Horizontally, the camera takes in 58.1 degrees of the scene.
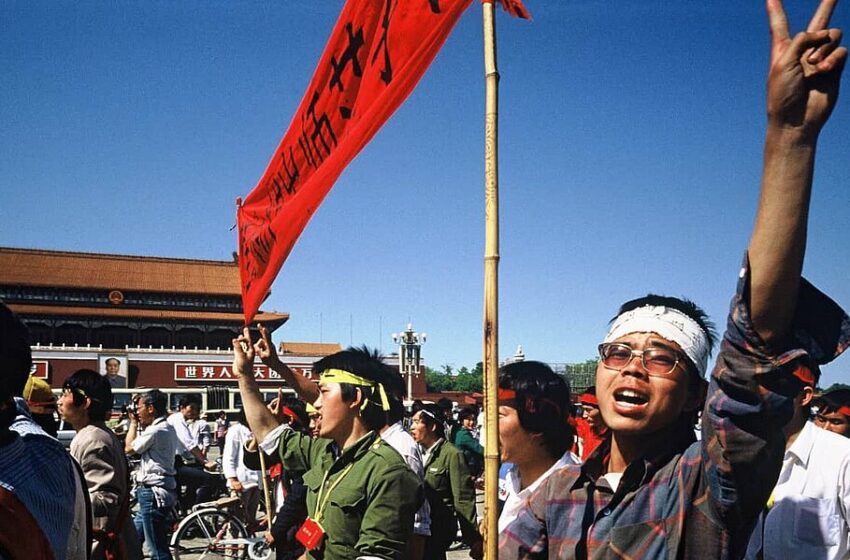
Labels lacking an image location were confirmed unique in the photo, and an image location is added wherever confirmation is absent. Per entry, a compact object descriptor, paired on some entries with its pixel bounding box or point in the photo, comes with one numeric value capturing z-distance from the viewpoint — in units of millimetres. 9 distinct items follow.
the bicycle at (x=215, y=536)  7336
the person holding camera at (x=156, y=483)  6223
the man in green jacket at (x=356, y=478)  2912
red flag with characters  2496
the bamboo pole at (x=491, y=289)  1768
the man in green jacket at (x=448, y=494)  4906
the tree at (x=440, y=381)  93438
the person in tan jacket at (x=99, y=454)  3977
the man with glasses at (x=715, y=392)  1092
